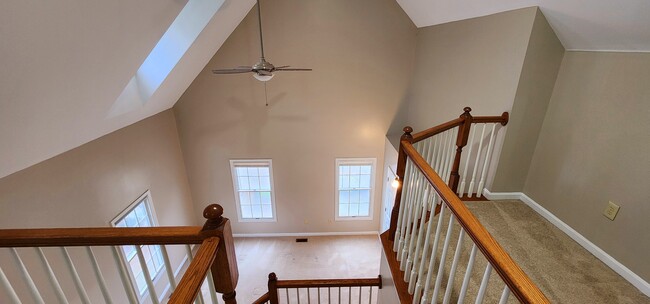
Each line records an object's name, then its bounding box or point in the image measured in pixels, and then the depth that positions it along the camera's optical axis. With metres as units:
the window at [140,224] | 4.13
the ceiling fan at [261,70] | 3.10
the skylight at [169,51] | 3.54
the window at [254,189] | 6.05
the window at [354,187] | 6.10
